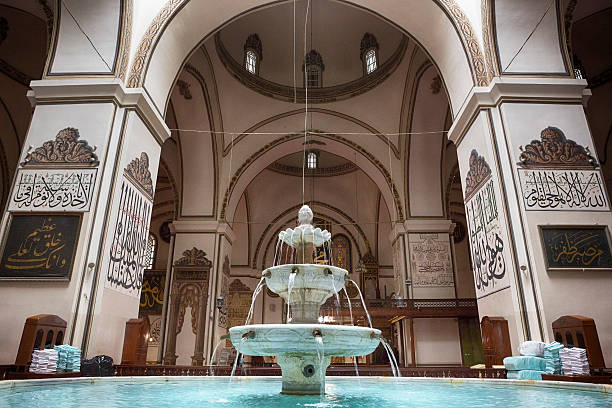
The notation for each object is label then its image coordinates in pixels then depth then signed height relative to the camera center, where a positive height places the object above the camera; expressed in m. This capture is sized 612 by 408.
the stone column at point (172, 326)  9.80 +0.65
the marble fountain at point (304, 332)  2.68 +0.14
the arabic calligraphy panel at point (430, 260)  10.20 +2.22
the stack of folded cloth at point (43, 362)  4.15 -0.07
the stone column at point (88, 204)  5.01 +1.88
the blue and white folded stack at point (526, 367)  4.25 -0.12
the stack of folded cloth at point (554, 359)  4.19 -0.04
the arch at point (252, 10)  6.39 +5.01
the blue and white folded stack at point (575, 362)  3.95 -0.06
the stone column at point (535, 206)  4.95 +1.83
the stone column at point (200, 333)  9.69 +0.49
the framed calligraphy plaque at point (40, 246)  5.08 +1.27
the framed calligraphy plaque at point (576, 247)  5.05 +1.24
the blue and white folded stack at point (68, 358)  4.38 -0.03
